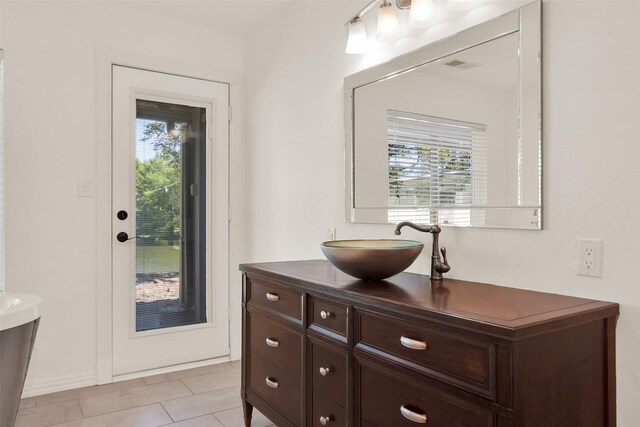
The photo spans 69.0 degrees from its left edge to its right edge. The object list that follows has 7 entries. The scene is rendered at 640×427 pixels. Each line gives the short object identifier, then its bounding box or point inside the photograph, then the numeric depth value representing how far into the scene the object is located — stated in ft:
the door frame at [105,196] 9.96
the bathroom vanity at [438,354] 3.71
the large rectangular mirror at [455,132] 5.27
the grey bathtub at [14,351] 5.86
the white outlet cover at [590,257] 4.62
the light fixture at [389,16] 6.28
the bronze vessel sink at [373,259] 5.55
